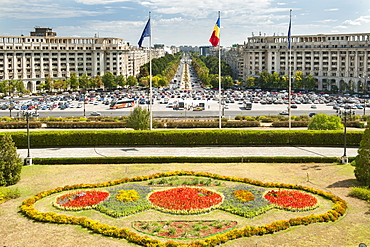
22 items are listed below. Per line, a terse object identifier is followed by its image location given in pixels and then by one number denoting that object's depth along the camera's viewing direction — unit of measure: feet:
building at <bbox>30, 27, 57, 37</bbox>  556.10
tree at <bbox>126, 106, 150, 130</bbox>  171.53
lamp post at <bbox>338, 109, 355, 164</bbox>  128.23
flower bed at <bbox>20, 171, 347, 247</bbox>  73.31
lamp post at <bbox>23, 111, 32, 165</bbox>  127.93
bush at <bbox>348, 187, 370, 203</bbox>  92.99
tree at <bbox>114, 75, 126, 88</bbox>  488.02
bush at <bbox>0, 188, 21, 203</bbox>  94.38
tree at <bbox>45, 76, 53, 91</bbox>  440.04
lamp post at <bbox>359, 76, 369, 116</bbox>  384.97
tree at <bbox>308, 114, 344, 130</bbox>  169.89
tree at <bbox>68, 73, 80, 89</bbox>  455.22
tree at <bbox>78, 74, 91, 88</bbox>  460.14
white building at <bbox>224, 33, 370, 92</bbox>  419.95
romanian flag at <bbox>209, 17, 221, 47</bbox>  155.82
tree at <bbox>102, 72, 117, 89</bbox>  476.54
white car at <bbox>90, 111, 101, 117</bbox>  271.08
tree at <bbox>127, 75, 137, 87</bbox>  502.79
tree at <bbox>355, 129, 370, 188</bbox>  101.96
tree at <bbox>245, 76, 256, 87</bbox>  482.41
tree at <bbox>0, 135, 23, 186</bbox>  104.83
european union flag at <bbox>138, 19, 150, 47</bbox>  156.46
